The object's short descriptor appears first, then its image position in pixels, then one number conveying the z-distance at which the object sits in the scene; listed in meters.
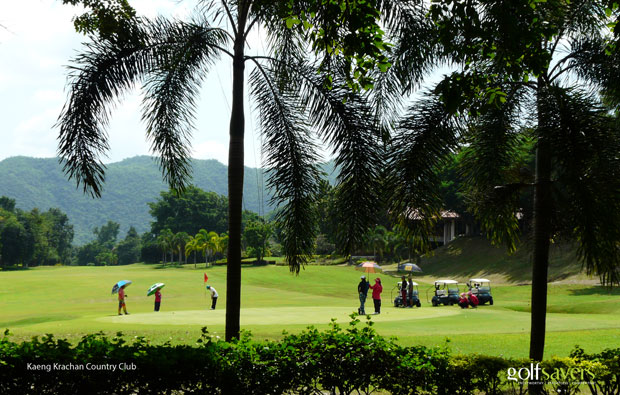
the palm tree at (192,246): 85.19
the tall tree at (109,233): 178.12
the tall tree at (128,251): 145.50
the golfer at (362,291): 23.73
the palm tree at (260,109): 8.76
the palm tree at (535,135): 7.39
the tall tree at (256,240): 72.69
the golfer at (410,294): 29.70
